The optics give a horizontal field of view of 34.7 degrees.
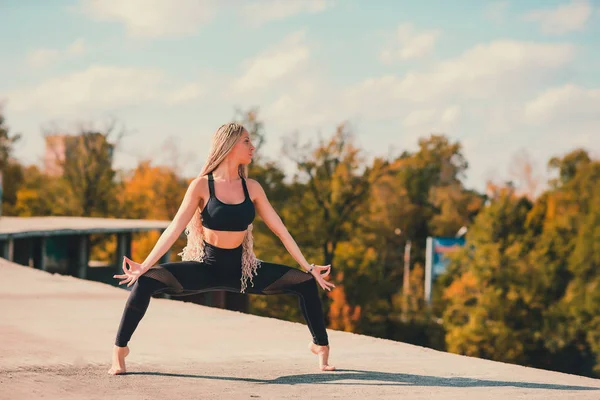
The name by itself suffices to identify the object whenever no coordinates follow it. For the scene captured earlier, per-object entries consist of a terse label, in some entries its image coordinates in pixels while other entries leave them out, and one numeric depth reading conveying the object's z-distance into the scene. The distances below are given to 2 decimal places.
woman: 5.98
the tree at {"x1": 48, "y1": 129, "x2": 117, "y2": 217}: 66.75
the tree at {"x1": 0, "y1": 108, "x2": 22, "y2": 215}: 65.81
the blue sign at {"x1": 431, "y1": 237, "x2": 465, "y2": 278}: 68.94
